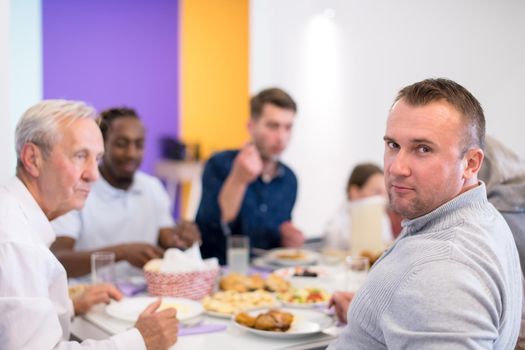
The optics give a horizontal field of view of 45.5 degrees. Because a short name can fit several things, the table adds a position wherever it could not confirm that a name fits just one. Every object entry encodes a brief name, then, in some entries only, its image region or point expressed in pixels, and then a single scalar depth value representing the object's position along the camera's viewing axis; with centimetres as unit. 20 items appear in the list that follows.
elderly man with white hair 144
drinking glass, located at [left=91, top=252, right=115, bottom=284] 211
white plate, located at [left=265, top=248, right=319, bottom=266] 266
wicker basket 206
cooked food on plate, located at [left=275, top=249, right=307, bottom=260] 271
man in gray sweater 111
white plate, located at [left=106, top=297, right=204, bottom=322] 185
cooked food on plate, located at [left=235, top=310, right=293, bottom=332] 173
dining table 169
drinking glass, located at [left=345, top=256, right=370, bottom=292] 228
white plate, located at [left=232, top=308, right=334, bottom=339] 171
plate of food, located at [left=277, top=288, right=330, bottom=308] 200
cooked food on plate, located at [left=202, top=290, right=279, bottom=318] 192
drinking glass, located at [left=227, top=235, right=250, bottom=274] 247
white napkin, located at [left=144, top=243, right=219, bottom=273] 209
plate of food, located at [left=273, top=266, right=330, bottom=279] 236
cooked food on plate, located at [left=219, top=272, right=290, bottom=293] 215
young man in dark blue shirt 300
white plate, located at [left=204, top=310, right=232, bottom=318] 190
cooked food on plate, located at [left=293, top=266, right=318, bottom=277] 236
